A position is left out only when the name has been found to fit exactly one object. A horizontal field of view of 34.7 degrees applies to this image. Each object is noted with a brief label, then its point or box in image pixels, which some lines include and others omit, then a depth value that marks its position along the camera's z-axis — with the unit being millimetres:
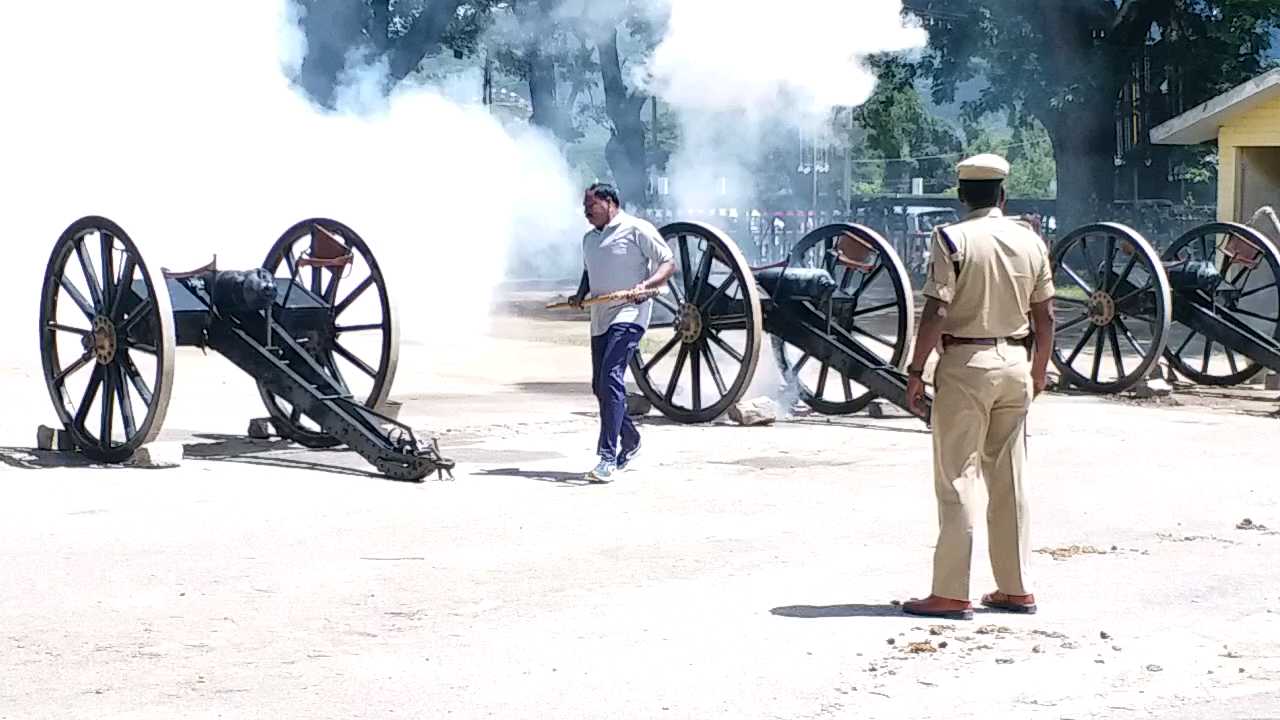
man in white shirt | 10570
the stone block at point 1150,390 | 15062
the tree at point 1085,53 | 32906
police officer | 6828
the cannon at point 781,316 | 12750
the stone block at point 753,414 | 12867
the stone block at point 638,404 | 13438
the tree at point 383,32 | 37750
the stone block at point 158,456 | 10555
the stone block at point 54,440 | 11297
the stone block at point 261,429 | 12047
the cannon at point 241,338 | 10297
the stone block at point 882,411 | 13734
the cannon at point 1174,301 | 14703
